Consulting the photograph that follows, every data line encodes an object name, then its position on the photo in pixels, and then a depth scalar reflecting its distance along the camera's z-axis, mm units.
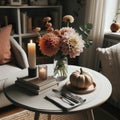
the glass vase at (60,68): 1241
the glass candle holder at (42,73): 1236
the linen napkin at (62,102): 1003
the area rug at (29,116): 1804
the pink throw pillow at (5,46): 1981
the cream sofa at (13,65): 1756
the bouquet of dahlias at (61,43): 1134
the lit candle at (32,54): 1217
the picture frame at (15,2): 2346
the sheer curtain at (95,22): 2221
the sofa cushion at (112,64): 1680
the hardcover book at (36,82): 1137
